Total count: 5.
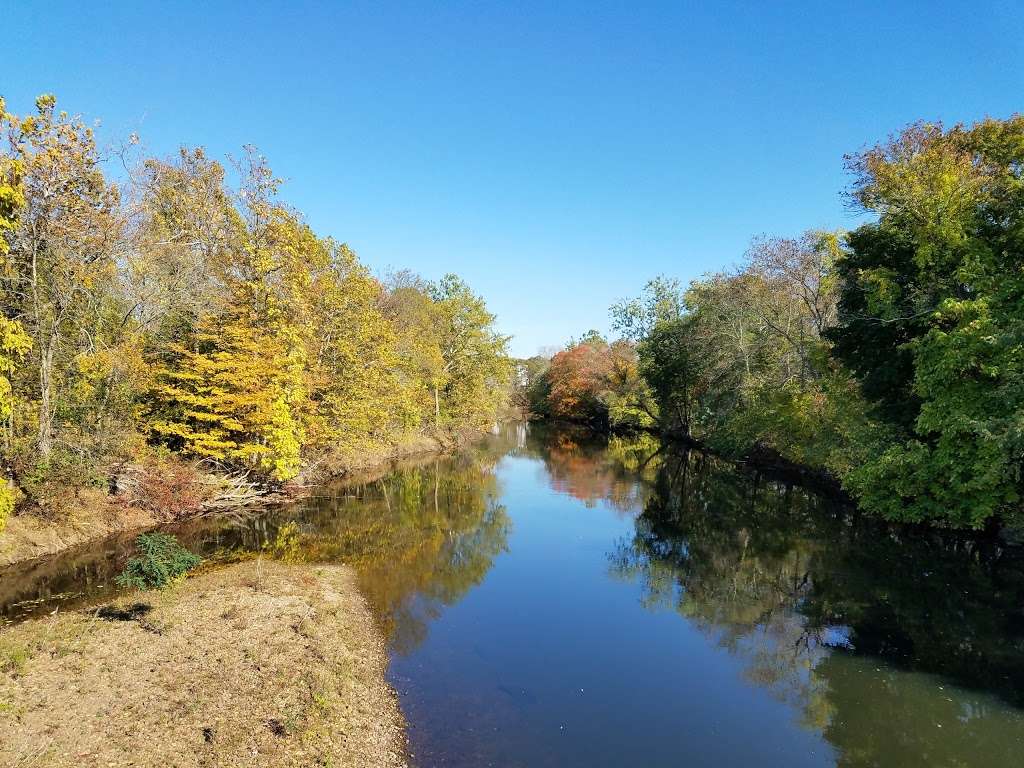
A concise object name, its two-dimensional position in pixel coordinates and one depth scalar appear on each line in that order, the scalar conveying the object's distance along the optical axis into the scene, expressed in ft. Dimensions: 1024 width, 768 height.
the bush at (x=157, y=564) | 44.96
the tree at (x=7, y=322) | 35.27
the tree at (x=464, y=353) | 187.73
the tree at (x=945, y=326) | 57.31
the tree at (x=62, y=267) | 58.34
